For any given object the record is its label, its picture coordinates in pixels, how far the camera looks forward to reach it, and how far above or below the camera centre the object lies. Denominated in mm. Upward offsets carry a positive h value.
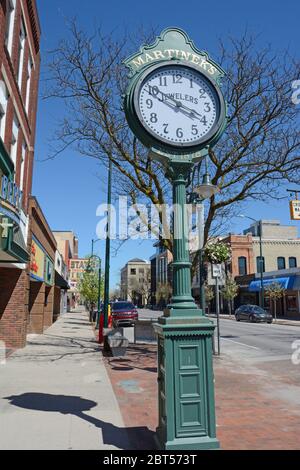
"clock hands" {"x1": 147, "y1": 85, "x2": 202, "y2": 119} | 5066 +2408
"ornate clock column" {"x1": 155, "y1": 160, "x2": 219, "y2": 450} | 4340 -717
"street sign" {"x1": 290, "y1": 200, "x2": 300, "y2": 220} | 18984 +4382
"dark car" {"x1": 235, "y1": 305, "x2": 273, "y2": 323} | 32250 -584
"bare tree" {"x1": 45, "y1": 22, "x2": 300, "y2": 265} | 12406 +5174
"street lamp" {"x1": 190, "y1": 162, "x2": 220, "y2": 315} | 7525 +2203
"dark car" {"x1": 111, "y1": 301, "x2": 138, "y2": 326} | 27656 -529
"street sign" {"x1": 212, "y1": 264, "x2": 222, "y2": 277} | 13820 +1211
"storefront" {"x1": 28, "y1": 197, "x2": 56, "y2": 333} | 15995 +1776
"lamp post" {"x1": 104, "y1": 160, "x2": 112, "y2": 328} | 17844 +1885
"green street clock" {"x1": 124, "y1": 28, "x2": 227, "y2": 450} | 4387 +1802
